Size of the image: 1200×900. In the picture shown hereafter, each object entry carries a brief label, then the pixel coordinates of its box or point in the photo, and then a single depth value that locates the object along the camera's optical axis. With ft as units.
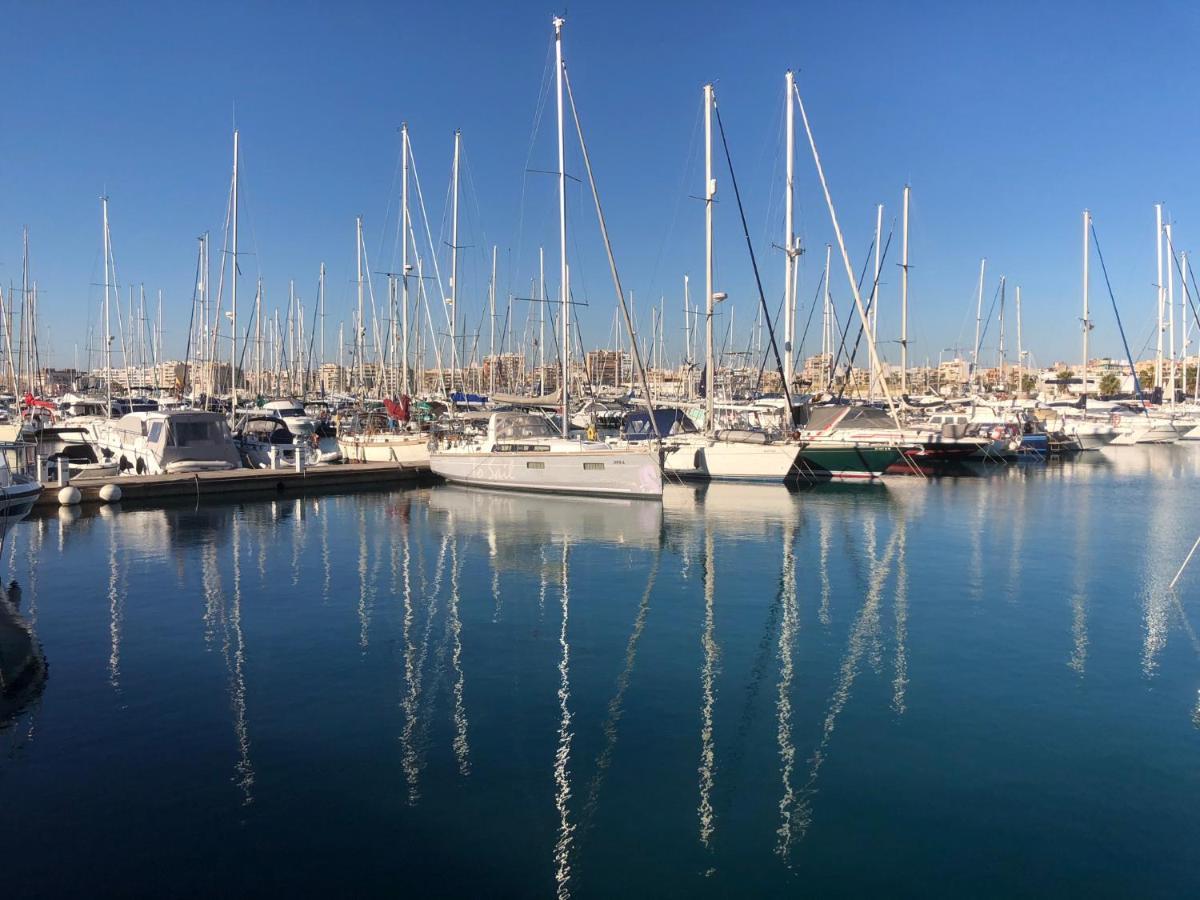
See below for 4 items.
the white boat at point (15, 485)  46.09
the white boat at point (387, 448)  117.19
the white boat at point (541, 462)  93.50
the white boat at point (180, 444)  99.40
